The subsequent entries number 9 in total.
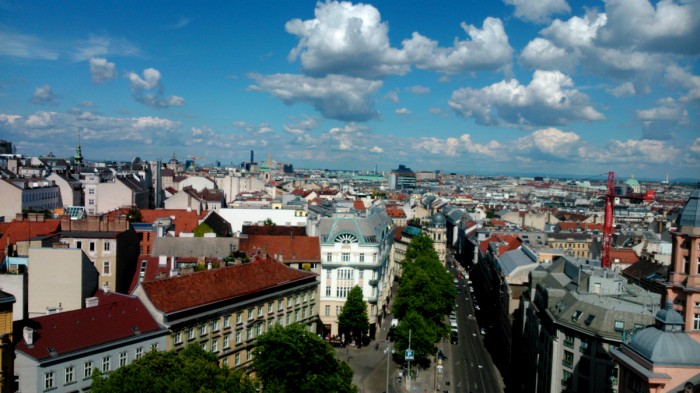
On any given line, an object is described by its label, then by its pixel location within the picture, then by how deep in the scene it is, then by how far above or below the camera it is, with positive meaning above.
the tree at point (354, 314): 81.12 -19.09
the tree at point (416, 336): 75.88 -20.23
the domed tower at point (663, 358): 39.66 -11.68
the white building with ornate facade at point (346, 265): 86.75 -13.75
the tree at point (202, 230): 96.64 -10.67
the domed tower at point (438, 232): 144.50 -14.52
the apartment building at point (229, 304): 56.38 -14.07
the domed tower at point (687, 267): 49.06 -7.21
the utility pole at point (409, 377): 72.49 -24.41
